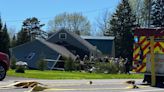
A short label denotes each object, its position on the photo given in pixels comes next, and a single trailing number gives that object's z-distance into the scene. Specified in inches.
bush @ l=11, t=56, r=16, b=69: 1582.9
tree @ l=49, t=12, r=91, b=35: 4688.0
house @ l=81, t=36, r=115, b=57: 3416.1
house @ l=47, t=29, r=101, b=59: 3038.9
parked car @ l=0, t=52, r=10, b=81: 833.4
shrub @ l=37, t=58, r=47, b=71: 1656.5
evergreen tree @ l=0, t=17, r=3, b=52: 2838.6
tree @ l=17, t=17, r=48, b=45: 5080.7
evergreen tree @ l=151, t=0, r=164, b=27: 3904.3
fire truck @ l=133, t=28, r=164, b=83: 778.2
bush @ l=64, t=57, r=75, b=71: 1707.4
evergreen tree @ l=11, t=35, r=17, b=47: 3863.9
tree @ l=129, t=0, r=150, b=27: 3927.2
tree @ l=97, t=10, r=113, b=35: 4344.5
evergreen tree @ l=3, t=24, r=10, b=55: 2828.2
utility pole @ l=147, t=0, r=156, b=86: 772.6
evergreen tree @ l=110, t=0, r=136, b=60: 3718.0
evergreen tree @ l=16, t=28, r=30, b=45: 3958.9
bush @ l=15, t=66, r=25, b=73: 1185.9
